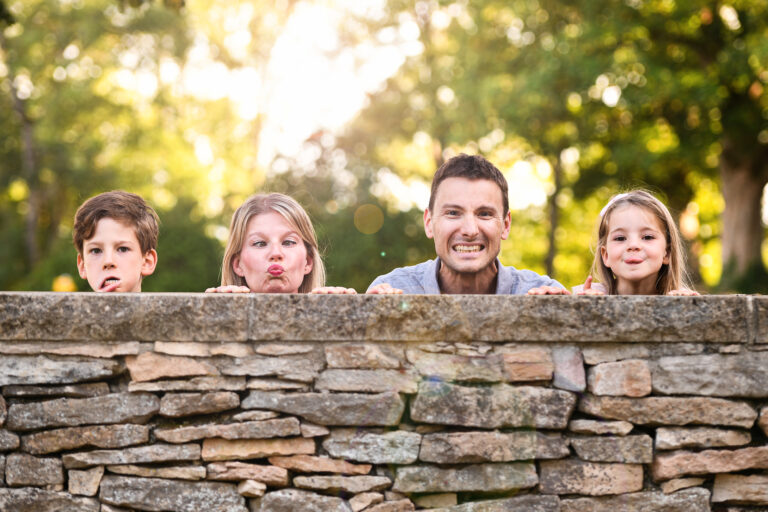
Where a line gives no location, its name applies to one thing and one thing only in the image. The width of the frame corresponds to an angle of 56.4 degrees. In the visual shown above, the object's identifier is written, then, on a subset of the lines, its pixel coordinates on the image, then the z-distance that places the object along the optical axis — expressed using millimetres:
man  3324
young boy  3609
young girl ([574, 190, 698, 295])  3529
